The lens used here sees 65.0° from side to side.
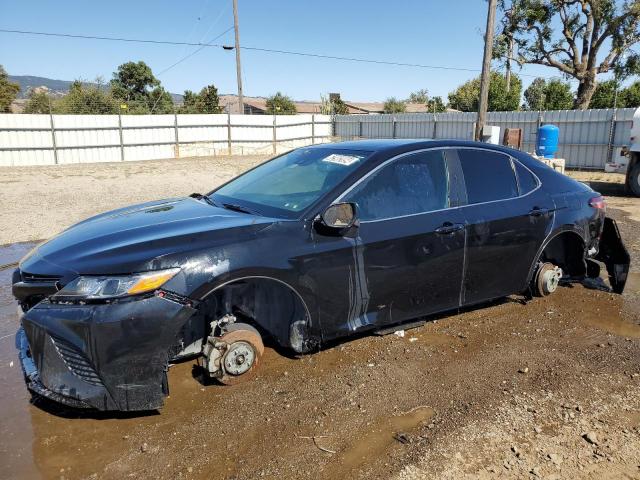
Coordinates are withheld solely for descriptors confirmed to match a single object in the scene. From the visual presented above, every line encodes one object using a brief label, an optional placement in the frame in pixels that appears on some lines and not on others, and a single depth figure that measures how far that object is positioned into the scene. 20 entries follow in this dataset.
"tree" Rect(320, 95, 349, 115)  41.04
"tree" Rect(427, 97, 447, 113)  49.19
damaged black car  2.76
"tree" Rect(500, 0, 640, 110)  27.98
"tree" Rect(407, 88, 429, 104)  81.92
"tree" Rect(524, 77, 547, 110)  53.09
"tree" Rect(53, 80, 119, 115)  26.62
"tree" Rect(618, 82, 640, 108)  34.82
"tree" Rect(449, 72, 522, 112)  37.66
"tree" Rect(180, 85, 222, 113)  38.34
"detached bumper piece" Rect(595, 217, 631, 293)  4.98
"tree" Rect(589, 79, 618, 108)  35.62
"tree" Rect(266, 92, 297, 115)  48.74
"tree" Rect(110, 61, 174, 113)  45.38
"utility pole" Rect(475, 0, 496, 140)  14.85
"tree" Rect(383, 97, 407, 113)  58.72
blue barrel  12.92
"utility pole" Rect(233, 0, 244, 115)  29.70
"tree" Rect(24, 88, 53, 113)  29.36
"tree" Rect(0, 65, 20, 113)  34.57
